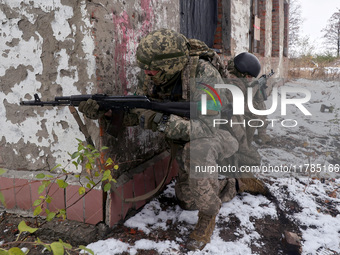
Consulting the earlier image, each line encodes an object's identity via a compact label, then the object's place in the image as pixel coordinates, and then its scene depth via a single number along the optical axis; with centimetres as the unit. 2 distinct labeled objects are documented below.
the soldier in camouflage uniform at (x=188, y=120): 196
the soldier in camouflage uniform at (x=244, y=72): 332
